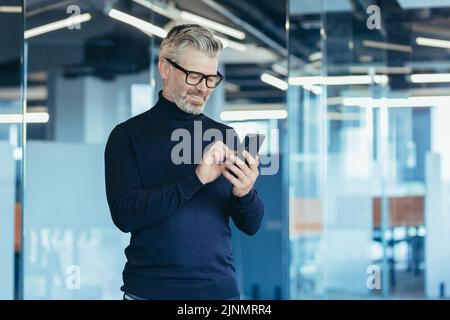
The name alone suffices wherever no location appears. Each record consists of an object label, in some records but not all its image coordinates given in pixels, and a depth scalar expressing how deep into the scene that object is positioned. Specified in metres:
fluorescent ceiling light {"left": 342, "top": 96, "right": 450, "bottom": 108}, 8.07
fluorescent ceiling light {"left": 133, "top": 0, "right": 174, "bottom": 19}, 7.74
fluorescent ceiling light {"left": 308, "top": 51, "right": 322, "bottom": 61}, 10.67
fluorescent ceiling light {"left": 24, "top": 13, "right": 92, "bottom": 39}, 6.96
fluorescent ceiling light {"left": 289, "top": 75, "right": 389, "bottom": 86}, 8.63
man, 3.00
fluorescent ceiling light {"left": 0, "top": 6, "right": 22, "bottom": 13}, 6.46
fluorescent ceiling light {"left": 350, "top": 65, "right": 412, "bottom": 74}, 8.42
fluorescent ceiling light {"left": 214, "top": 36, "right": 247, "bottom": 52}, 9.19
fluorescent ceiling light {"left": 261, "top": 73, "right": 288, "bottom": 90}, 10.50
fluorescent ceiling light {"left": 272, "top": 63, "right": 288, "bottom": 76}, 10.58
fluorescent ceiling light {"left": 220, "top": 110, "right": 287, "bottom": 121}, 7.58
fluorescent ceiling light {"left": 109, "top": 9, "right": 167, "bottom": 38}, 7.91
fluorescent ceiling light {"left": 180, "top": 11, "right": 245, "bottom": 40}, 8.17
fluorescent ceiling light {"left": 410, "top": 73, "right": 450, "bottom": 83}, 7.97
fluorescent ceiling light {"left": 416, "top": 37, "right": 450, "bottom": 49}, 7.97
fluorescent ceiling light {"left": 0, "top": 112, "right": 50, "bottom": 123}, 6.94
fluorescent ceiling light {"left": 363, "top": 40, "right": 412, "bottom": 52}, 8.36
